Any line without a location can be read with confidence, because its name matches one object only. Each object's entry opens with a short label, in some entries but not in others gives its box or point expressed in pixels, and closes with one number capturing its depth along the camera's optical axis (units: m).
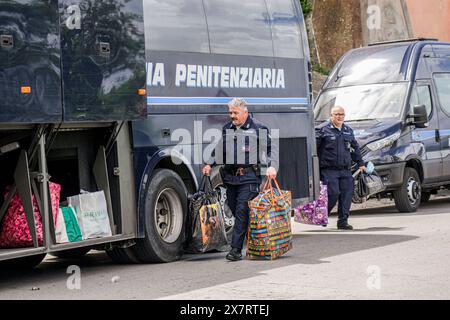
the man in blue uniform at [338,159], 15.08
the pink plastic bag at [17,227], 10.25
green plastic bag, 10.55
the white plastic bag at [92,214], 10.88
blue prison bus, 9.90
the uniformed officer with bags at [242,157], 11.74
